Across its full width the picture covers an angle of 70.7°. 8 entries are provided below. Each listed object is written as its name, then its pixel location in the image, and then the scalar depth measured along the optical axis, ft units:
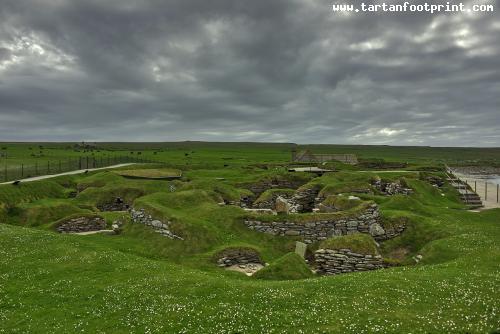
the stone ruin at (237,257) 86.02
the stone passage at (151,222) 98.27
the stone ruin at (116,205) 162.38
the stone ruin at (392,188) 189.57
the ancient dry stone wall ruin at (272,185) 206.39
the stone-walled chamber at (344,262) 84.28
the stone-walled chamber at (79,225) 115.55
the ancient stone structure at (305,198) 166.71
